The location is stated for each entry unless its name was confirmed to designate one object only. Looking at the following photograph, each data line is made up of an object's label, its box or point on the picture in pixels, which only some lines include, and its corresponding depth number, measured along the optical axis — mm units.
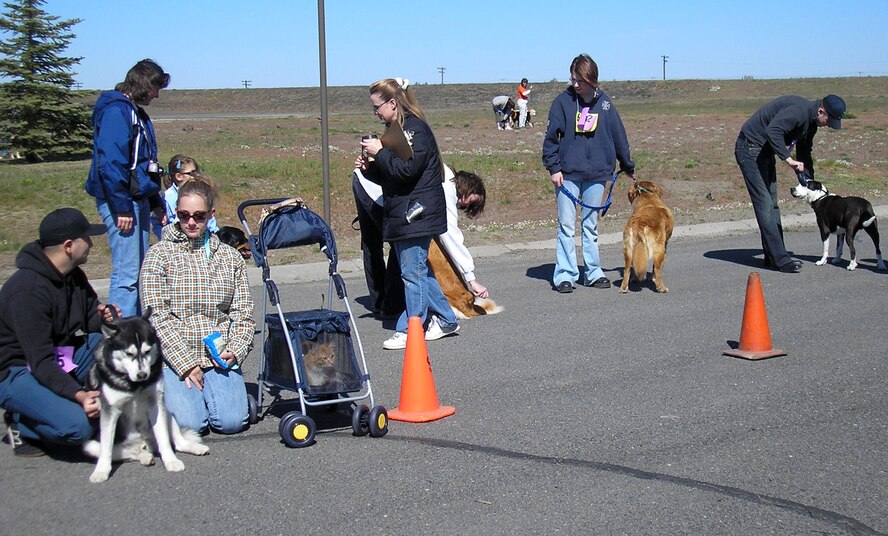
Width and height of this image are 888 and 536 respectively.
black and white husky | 4746
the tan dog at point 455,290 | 8453
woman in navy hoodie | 9805
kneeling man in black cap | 4969
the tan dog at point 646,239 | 9648
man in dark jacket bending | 10555
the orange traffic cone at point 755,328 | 7301
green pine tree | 25141
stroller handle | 6004
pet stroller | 5469
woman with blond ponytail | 6816
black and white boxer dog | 10898
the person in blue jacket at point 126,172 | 6762
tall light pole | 12023
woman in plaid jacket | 5488
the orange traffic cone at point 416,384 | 5941
